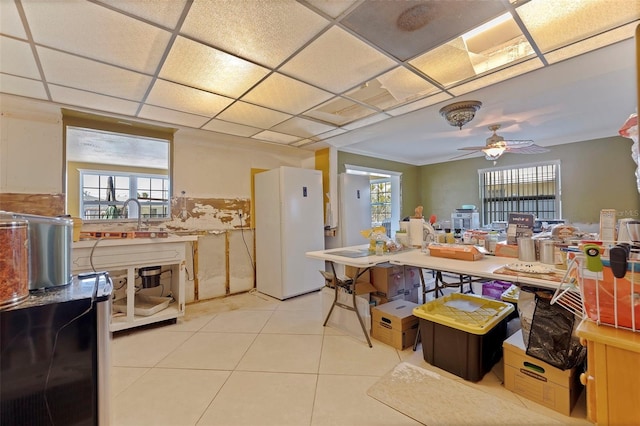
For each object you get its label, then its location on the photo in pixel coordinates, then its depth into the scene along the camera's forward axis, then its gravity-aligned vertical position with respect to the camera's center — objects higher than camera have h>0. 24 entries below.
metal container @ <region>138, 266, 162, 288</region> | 3.00 -0.66
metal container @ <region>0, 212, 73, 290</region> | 1.07 -0.14
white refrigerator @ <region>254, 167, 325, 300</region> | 3.74 -0.22
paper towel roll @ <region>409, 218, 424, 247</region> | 2.89 -0.20
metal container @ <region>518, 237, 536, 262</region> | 2.04 -0.28
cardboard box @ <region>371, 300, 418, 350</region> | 2.32 -0.97
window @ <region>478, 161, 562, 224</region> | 4.87 +0.42
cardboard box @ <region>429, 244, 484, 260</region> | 2.15 -0.31
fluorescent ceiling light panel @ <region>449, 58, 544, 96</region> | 2.06 +1.13
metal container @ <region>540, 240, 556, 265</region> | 1.93 -0.28
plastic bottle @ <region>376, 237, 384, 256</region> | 2.52 -0.31
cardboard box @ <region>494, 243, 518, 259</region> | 2.21 -0.31
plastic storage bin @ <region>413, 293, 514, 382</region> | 1.86 -0.88
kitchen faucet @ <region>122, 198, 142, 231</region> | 3.21 +0.12
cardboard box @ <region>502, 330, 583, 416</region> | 1.55 -1.01
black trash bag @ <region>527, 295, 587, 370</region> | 1.55 -0.74
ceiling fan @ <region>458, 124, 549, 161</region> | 3.54 +0.87
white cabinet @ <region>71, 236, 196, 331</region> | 2.46 -0.42
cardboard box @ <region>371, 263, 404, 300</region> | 2.71 -0.67
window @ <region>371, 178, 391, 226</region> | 6.16 +0.25
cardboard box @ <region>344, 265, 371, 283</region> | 2.87 -0.65
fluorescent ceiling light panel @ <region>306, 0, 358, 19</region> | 1.43 +1.12
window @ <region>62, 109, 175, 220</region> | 3.20 +0.64
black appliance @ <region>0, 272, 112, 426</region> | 0.88 -0.49
